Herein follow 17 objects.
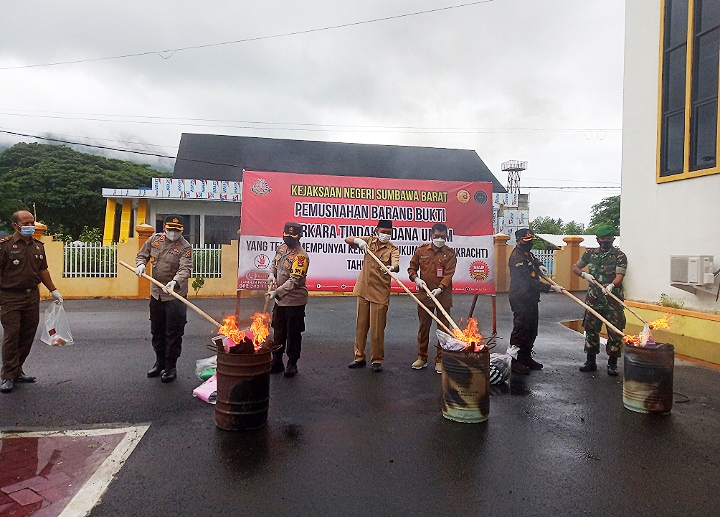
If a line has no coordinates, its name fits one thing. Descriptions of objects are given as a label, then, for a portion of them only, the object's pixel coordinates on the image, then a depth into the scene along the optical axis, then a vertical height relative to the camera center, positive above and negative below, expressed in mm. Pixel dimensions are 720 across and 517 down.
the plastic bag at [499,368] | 5629 -1262
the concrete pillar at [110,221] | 22203 +1383
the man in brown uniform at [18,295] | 5207 -496
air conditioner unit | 7172 -84
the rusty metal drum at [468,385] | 4348 -1134
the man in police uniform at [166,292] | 5543 -446
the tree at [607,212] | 41612 +4440
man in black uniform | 6359 -476
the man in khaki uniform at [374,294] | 6246 -484
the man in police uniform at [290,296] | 5863 -494
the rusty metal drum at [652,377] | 4592 -1088
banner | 7902 +633
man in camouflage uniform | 6262 -451
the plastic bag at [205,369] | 5492 -1312
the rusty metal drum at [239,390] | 4043 -1135
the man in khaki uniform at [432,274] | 6352 -213
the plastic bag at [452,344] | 4547 -811
